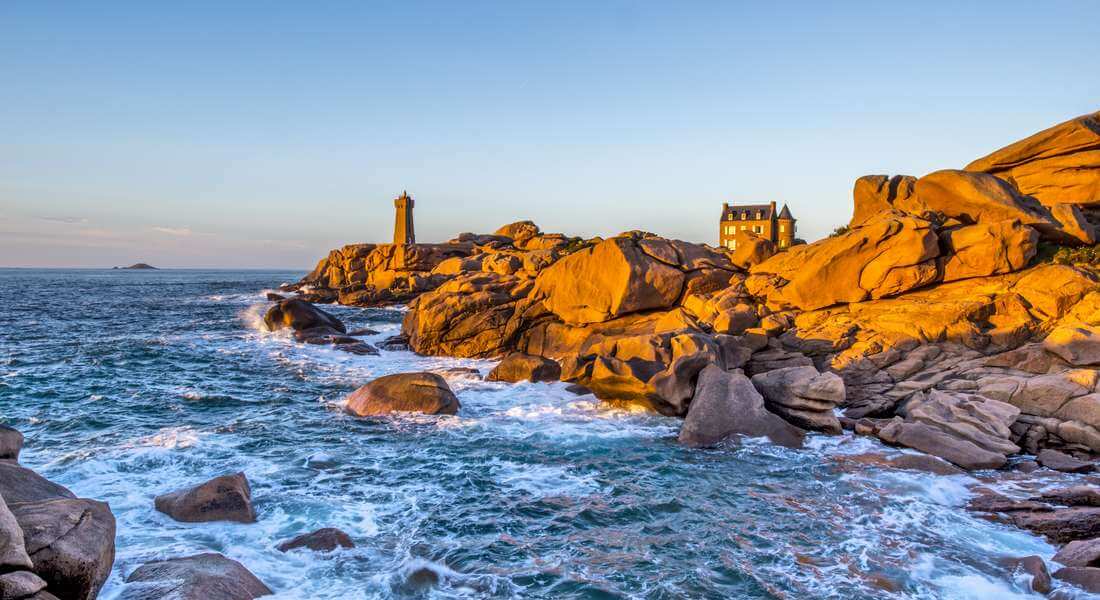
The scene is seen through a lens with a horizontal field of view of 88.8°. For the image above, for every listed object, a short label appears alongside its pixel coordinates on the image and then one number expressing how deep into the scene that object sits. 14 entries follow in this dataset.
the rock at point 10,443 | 12.10
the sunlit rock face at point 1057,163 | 26.23
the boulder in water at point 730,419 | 17.33
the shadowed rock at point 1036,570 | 9.38
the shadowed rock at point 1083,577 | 9.12
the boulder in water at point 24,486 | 9.75
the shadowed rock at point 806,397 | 18.22
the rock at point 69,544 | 7.54
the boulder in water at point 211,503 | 11.84
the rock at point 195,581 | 8.25
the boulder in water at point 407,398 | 20.58
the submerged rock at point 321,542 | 10.86
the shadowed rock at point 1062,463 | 14.37
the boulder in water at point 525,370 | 25.70
